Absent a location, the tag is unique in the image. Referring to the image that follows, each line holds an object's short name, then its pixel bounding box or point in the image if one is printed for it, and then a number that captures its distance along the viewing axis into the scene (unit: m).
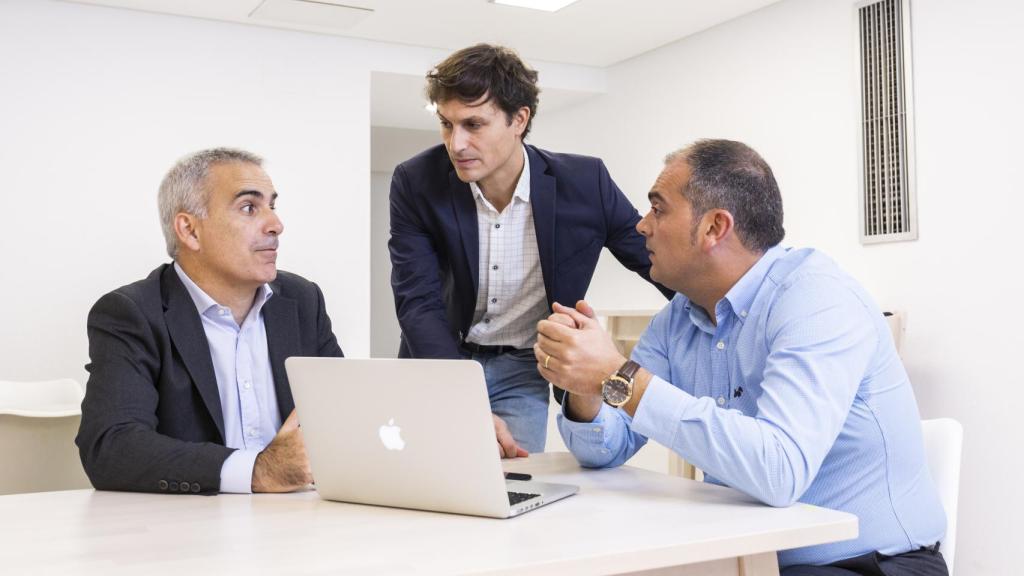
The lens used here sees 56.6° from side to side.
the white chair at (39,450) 2.34
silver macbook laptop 1.29
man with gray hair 1.59
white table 1.08
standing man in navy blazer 2.46
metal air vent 4.20
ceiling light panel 4.94
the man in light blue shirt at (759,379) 1.44
